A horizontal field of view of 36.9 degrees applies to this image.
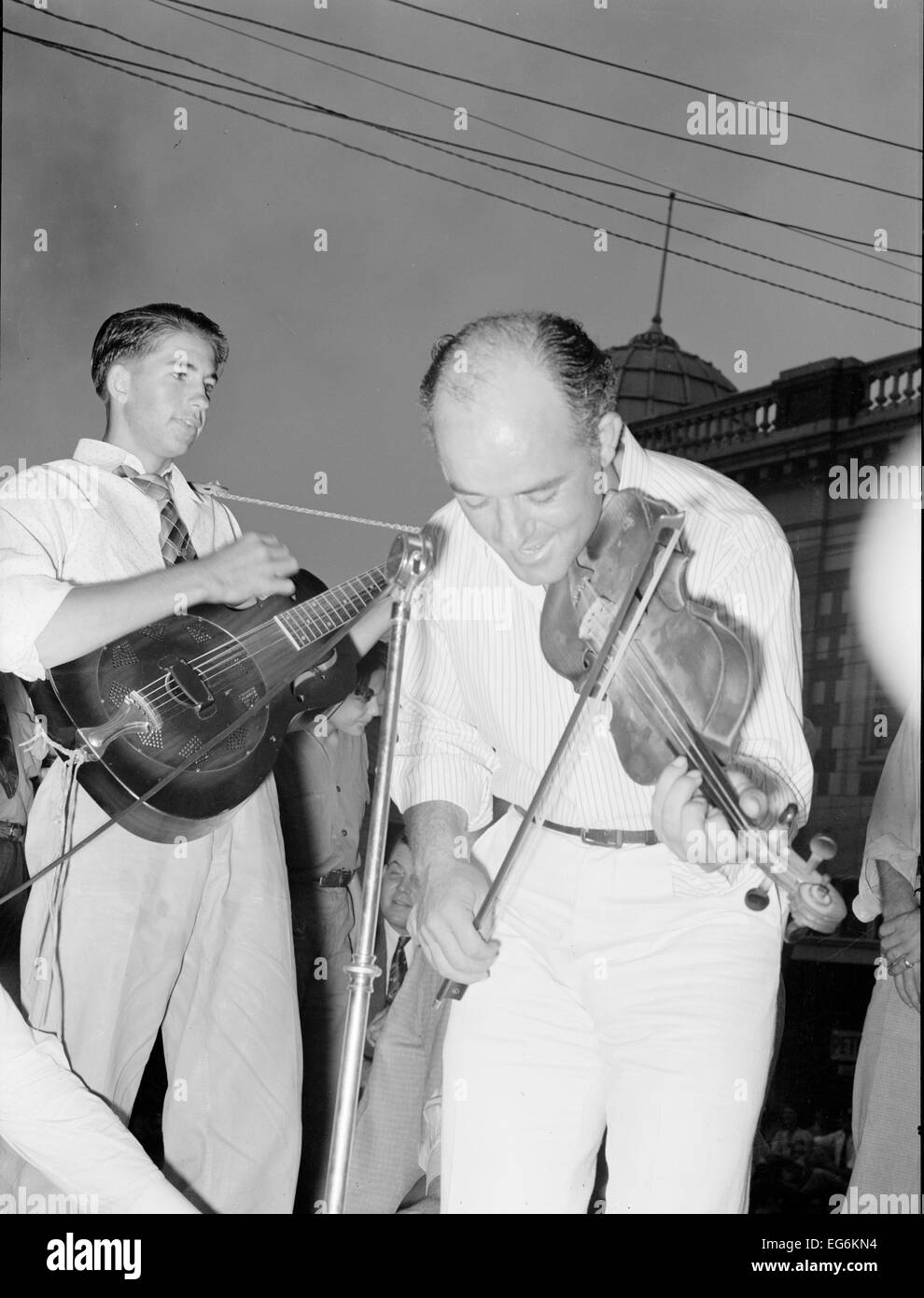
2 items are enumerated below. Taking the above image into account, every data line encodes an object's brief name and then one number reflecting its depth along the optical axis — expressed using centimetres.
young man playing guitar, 229
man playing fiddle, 163
